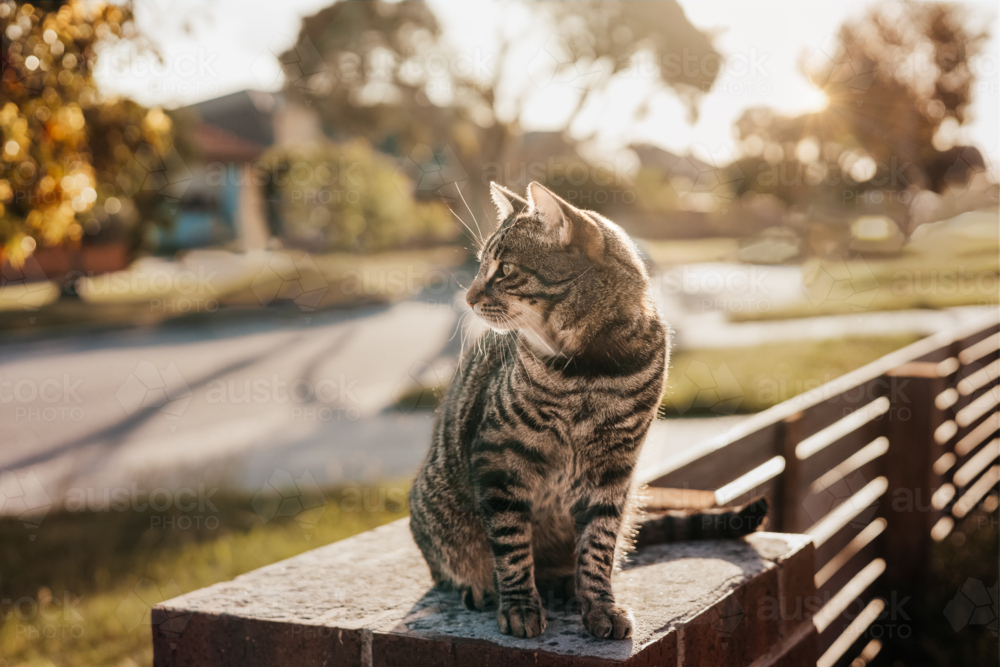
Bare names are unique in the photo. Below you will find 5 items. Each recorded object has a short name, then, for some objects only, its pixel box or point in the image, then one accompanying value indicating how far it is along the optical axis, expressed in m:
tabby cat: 1.86
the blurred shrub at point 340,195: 19.58
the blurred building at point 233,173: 23.86
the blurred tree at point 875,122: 14.13
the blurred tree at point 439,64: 12.90
